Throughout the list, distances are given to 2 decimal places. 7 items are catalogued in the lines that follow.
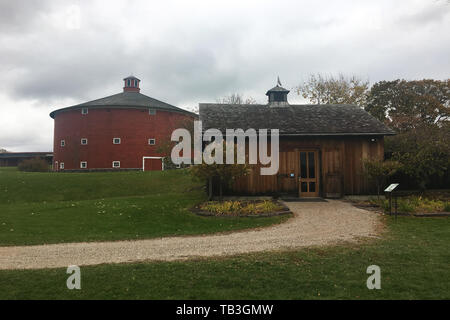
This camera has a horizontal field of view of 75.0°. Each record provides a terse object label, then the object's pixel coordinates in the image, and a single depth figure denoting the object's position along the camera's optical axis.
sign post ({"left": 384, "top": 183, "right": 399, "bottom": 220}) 10.75
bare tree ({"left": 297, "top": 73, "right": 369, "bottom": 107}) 35.78
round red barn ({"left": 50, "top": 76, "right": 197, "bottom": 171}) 36.47
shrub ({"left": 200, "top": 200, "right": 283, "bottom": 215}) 12.00
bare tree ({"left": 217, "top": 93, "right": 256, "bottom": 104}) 43.08
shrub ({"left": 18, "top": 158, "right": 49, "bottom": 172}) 33.59
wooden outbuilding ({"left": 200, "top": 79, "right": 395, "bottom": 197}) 16.14
